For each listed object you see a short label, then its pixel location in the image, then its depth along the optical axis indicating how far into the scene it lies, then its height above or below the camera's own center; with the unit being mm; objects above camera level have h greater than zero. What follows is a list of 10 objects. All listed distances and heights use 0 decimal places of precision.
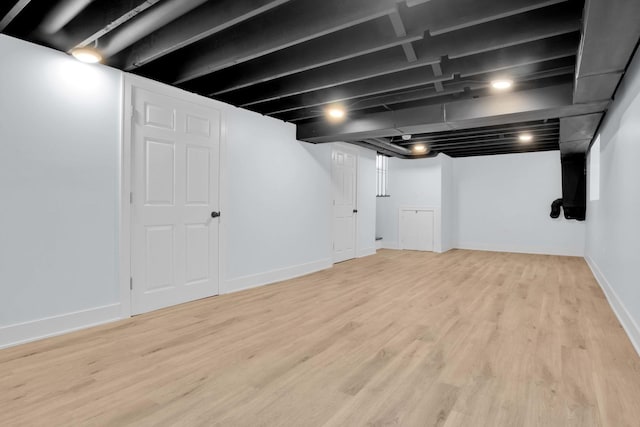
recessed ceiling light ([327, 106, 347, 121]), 4309 +1233
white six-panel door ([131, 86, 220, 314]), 3393 +65
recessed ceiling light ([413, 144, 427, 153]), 7305 +1306
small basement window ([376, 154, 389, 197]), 9016 +869
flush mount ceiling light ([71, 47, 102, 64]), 2695 +1196
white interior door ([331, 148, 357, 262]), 6480 +90
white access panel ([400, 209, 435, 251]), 8164 -500
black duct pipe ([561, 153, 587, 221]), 6746 +521
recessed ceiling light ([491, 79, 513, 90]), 3381 +1250
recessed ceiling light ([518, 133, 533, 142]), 5996 +1306
